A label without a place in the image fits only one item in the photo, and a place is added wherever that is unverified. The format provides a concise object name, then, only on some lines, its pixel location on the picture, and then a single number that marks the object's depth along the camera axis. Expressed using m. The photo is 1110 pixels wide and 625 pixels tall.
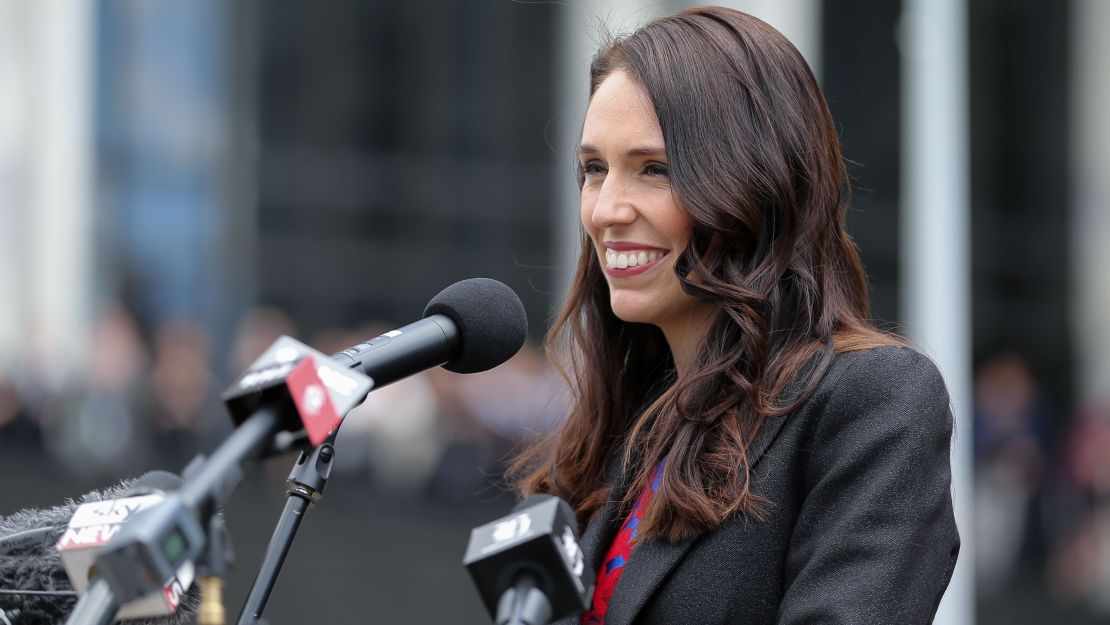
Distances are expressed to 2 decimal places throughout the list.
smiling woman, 4.75
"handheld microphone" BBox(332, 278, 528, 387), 4.39
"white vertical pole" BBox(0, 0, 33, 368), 38.12
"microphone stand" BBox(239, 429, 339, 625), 4.16
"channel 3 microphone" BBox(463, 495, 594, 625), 3.80
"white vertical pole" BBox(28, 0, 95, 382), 37.69
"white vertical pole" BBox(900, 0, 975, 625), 16.16
